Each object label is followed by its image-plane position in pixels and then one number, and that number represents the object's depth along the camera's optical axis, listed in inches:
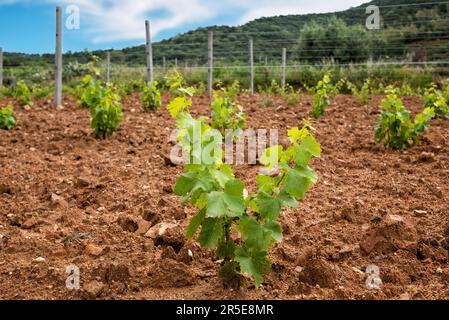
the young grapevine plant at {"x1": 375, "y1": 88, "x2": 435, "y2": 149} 224.2
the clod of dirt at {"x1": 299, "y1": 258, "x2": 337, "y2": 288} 104.8
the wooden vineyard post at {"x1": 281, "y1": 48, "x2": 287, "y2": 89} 590.6
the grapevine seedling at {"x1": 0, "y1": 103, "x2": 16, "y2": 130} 302.0
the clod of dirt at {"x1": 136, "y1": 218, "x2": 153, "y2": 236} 133.8
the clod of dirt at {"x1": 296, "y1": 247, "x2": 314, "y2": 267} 112.7
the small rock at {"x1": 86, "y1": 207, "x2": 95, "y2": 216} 153.8
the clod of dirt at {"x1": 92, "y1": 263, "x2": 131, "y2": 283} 106.5
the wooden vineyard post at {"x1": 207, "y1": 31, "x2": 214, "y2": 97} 514.9
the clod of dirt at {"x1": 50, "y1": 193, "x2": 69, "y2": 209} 160.1
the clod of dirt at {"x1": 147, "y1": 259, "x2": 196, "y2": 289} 104.9
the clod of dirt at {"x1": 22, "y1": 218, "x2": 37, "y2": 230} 143.5
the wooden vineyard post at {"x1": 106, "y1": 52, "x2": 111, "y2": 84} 650.2
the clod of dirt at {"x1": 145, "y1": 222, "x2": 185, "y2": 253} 124.3
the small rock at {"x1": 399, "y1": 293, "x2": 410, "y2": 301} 96.7
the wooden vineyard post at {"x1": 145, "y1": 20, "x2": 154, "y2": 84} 486.9
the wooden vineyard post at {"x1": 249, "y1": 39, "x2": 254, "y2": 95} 564.7
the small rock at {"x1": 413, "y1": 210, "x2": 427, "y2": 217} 143.9
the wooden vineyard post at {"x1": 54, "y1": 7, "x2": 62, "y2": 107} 430.0
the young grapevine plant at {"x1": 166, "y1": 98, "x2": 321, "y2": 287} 88.7
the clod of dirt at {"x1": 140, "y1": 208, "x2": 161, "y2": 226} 140.4
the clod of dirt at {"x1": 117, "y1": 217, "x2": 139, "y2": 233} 136.7
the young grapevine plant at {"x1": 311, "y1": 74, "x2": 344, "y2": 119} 315.0
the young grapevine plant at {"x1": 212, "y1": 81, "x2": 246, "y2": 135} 235.9
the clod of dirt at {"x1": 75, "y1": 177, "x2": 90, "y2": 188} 179.5
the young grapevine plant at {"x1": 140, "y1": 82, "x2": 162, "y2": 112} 359.6
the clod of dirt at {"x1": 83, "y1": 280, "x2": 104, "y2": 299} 100.1
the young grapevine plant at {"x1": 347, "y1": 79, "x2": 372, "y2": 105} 394.0
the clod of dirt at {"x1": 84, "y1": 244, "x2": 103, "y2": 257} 120.8
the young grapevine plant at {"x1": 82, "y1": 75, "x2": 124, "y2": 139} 259.9
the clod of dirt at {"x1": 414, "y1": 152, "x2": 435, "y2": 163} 205.5
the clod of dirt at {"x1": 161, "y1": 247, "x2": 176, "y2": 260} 115.6
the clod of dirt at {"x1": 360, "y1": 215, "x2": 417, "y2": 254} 120.8
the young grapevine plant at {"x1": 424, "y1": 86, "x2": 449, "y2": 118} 293.9
